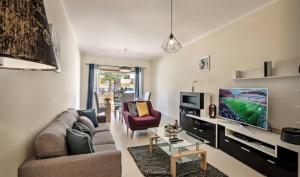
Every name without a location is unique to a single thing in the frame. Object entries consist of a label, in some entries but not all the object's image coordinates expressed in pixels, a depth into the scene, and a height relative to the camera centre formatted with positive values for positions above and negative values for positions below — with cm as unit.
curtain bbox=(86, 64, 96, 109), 569 +1
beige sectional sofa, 115 -67
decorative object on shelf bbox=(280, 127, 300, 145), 163 -56
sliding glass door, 605 +31
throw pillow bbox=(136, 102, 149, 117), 351 -53
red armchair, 313 -76
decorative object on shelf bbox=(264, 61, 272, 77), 215 +35
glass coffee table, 186 -90
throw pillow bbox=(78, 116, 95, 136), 221 -58
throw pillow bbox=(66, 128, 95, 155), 136 -57
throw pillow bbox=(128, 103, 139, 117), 349 -53
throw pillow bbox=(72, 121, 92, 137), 179 -53
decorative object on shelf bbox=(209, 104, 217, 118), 300 -48
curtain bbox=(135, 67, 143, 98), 632 +32
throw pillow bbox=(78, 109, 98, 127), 269 -53
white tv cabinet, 161 -84
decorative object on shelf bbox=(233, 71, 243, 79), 262 +30
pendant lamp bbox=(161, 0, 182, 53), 233 +78
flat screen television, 207 -26
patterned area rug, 186 -116
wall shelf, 188 +22
